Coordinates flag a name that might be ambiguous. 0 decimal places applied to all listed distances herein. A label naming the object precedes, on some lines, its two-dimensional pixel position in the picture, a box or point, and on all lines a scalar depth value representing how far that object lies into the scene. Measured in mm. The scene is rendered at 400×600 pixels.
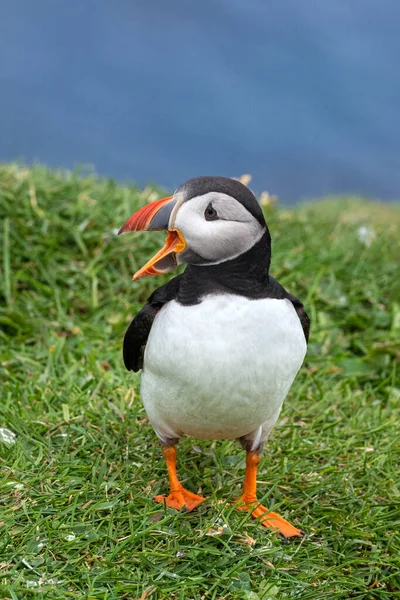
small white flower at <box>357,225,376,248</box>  13547
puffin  5055
